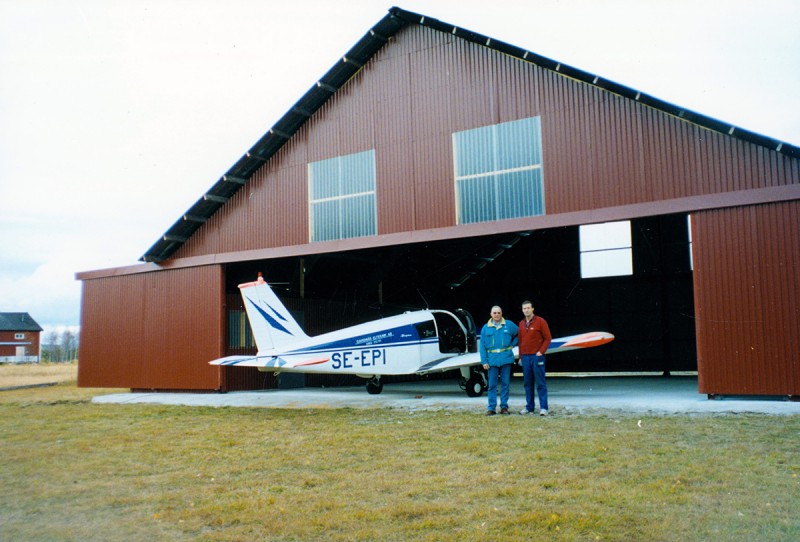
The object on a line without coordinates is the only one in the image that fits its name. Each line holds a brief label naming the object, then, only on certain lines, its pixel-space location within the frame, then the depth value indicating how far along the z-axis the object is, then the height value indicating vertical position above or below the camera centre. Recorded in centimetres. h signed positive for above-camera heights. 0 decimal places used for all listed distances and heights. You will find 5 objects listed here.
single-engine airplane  1514 -21
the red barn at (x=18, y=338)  7281 +66
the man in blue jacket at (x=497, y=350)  1100 -25
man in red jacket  1069 -19
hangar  1155 +273
